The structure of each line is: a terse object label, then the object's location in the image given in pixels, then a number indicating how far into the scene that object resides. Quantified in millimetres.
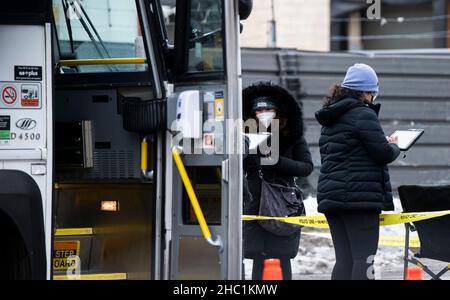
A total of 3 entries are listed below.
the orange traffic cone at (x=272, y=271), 9734
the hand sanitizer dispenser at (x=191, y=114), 10016
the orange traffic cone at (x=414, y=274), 9832
